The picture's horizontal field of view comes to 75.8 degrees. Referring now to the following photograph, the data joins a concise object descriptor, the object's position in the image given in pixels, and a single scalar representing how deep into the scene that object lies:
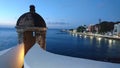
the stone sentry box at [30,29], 2.47
